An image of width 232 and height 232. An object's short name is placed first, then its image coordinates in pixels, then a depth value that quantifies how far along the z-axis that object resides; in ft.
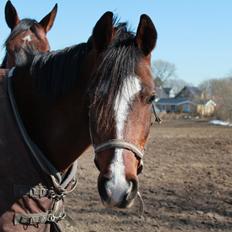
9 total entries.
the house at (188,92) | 251.60
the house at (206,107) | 158.51
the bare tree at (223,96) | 128.67
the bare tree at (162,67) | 228.84
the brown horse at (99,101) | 6.17
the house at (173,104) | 235.81
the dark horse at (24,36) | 14.12
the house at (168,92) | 275.24
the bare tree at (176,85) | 295.48
